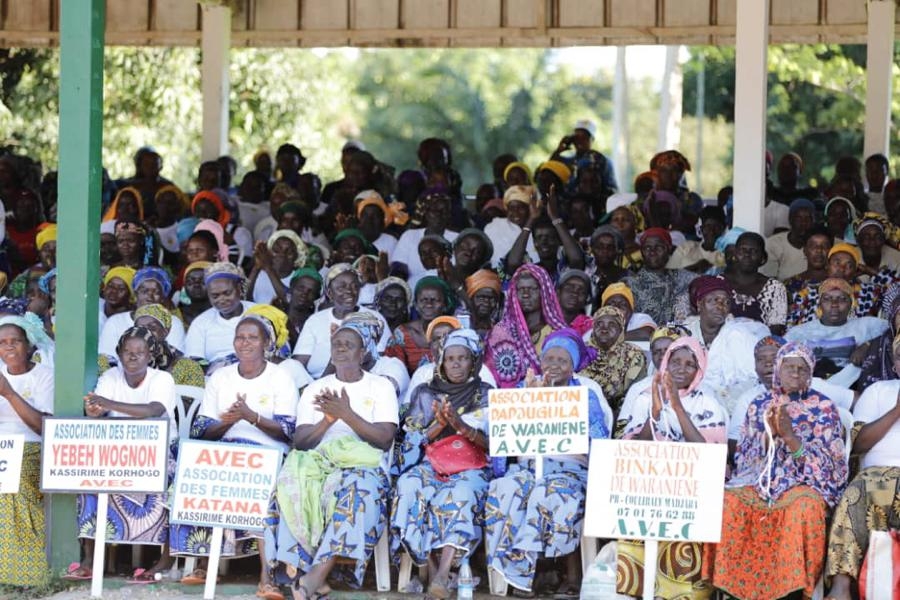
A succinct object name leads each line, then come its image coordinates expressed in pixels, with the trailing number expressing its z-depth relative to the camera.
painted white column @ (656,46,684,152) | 43.93
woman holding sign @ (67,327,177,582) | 14.05
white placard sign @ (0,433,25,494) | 13.86
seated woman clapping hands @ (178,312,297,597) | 14.03
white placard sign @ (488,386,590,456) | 13.23
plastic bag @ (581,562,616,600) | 12.99
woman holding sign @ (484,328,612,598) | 13.32
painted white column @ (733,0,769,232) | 16.96
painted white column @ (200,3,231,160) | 23.49
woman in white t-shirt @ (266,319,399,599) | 13.40
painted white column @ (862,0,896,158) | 22.41
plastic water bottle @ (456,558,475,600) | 13.27
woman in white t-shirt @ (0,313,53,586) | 13.91
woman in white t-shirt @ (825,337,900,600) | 12.52
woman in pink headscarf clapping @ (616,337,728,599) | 12.94
